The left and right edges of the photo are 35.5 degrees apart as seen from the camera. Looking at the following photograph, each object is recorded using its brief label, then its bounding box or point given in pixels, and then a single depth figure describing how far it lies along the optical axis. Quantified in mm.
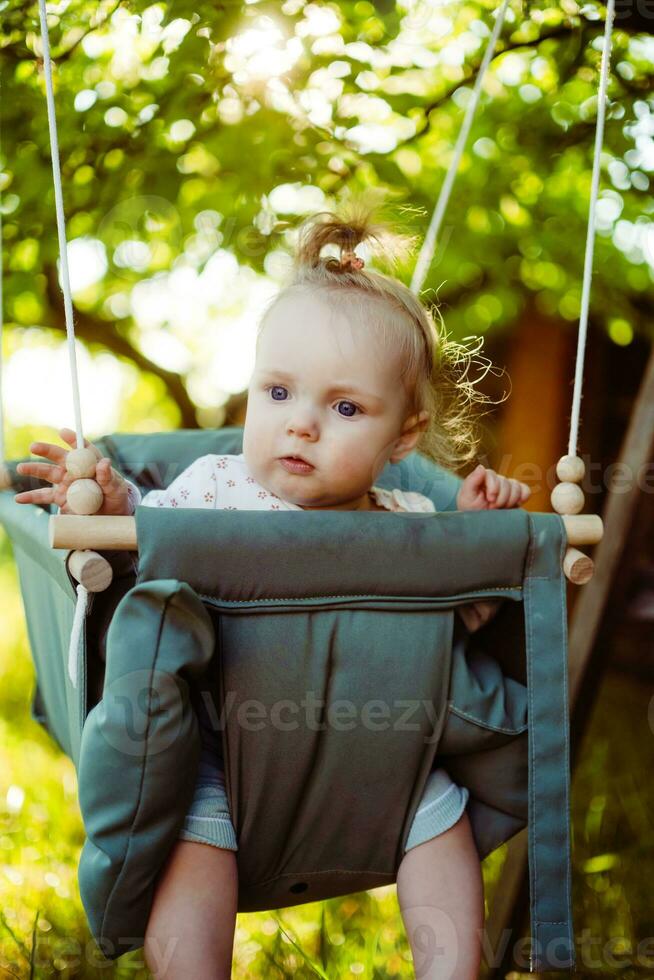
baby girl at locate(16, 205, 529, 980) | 1140
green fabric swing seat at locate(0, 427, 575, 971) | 1052
